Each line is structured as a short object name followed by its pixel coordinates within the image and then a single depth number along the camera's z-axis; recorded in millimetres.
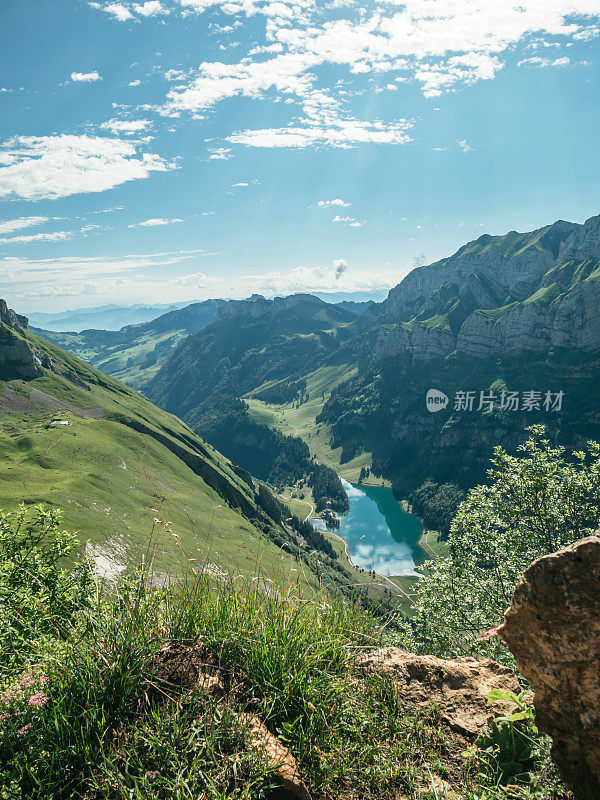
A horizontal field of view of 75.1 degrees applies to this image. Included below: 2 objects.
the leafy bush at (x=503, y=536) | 21375
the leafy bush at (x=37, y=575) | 9133
